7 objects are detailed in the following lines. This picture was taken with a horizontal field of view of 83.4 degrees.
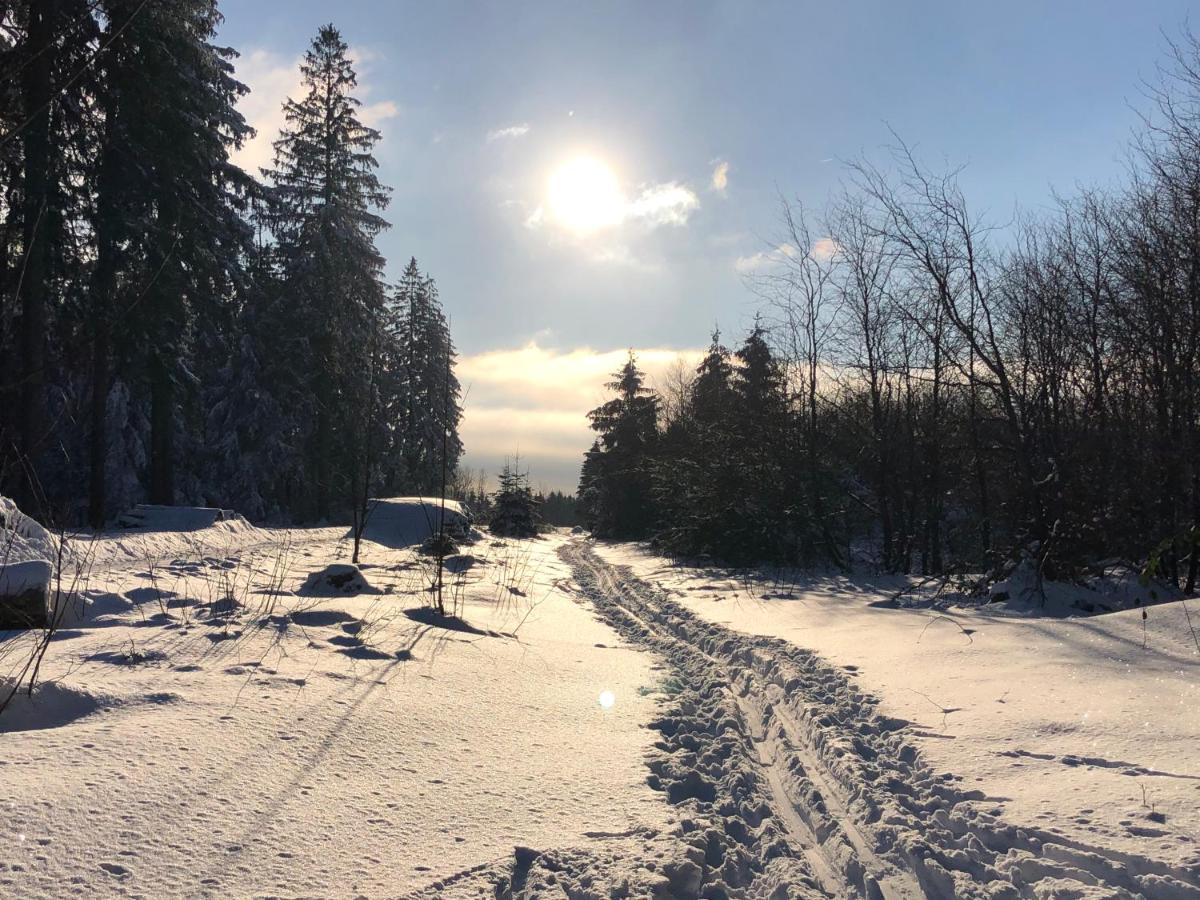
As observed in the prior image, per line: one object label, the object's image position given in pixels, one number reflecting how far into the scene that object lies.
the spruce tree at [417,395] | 34.72
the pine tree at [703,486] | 17.16
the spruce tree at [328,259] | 24.55
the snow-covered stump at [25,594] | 5.06
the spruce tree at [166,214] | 14.06
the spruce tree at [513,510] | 30.71
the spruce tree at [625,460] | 31.67
